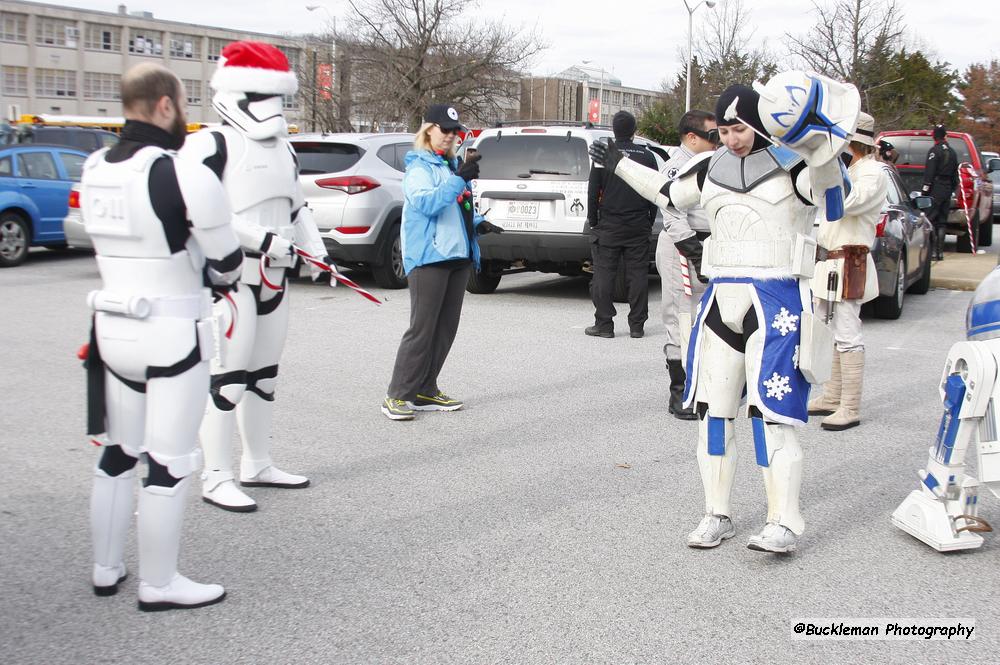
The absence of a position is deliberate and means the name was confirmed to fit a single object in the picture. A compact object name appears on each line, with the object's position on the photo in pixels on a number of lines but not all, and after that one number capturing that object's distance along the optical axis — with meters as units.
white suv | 10.71
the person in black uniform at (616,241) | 8.98
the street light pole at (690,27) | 33.69
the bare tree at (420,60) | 35.09
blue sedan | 13.85
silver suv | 11.63
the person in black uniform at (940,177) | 15.41
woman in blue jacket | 6.21
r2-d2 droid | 4.07
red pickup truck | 16.95
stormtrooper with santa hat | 4.52
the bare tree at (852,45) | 24.20
